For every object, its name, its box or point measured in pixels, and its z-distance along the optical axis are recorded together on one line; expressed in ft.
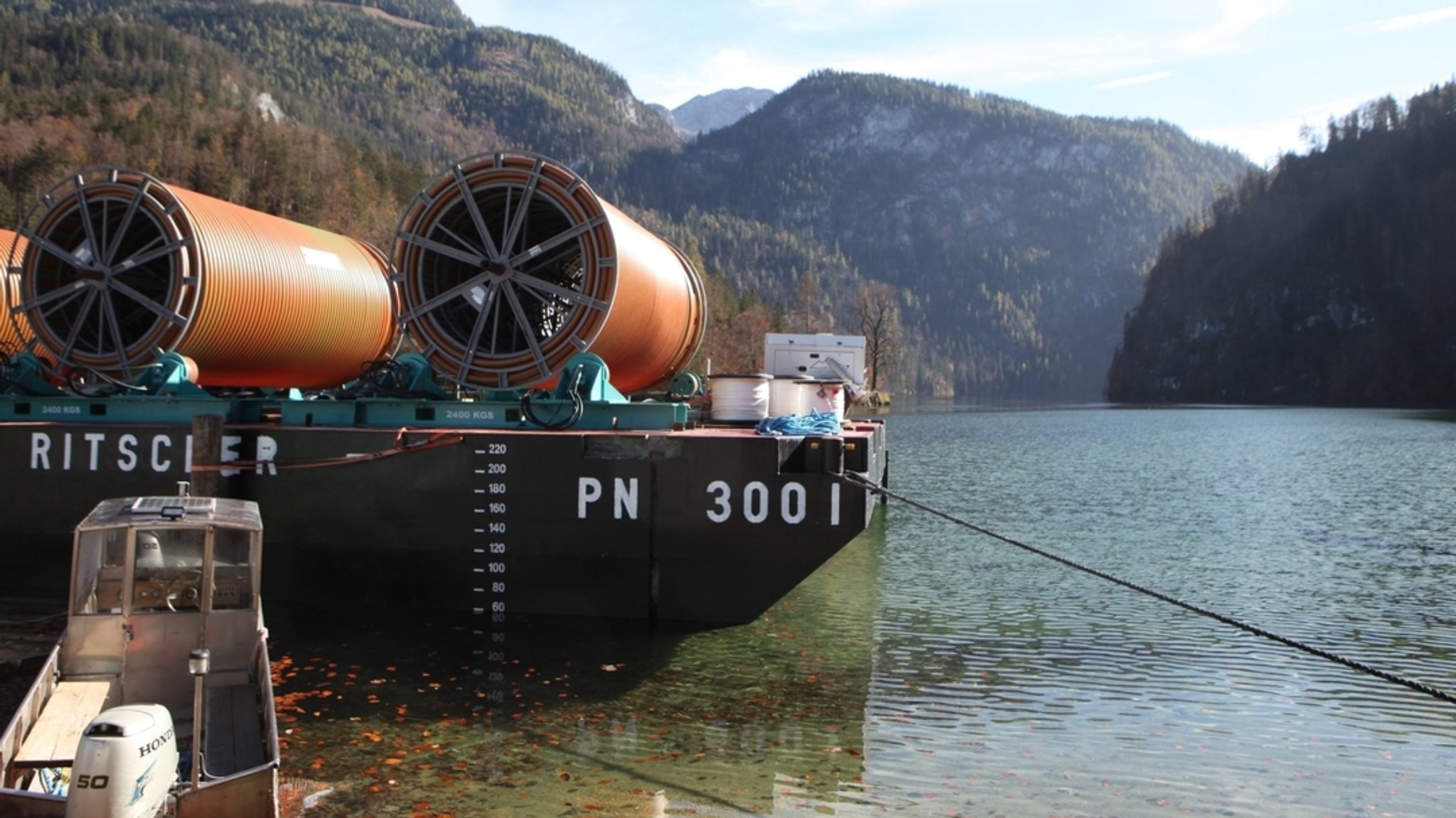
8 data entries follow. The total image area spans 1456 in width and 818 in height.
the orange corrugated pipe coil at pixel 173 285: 43.34
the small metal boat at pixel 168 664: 20.75
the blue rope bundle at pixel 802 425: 36.70
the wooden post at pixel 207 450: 38.17
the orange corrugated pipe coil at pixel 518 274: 40.52
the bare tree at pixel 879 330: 311.88
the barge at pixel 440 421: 36.35
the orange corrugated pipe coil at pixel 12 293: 50.78
